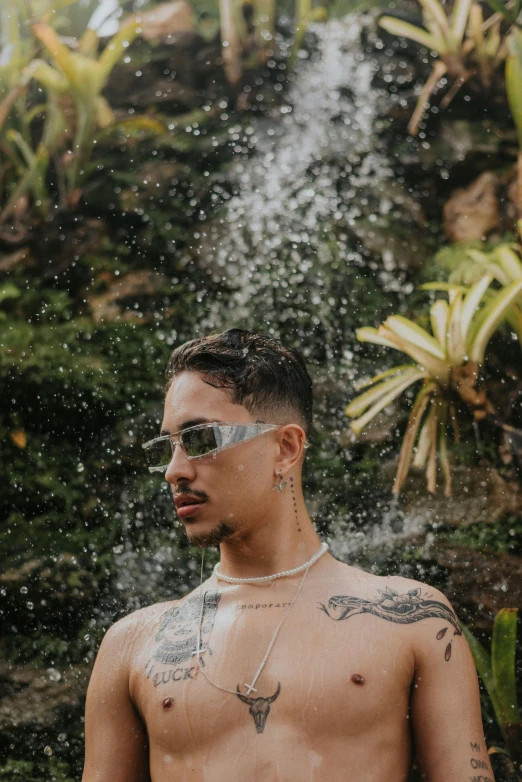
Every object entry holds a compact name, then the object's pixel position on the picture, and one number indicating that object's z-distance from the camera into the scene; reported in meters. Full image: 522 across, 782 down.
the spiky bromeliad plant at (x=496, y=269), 3.89
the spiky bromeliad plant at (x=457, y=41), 5.40
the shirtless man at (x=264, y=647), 1.90
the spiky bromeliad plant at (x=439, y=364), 3.70
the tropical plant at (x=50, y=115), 5.24
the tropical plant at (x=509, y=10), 4.84
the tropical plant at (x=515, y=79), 4.70
